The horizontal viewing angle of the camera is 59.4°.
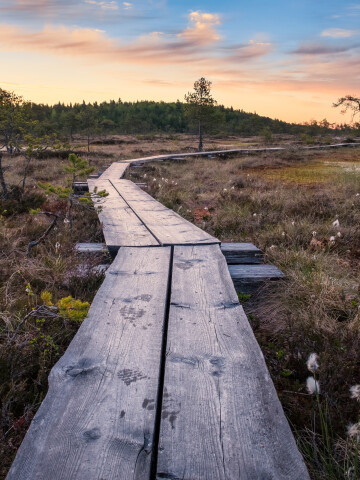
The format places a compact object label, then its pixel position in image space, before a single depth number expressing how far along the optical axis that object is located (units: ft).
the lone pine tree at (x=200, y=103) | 130.21
